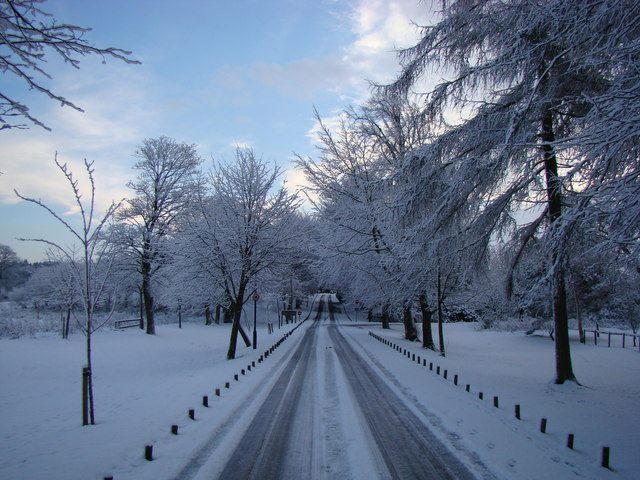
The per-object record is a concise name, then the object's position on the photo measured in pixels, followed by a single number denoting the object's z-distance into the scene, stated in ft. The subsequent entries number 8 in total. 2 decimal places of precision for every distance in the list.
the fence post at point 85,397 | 28.93
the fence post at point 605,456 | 20.25
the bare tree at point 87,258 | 29.01
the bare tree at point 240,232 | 64.34
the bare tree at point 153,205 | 94.02
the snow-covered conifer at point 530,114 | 16.38
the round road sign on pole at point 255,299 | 73.97
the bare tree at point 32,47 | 13.82
